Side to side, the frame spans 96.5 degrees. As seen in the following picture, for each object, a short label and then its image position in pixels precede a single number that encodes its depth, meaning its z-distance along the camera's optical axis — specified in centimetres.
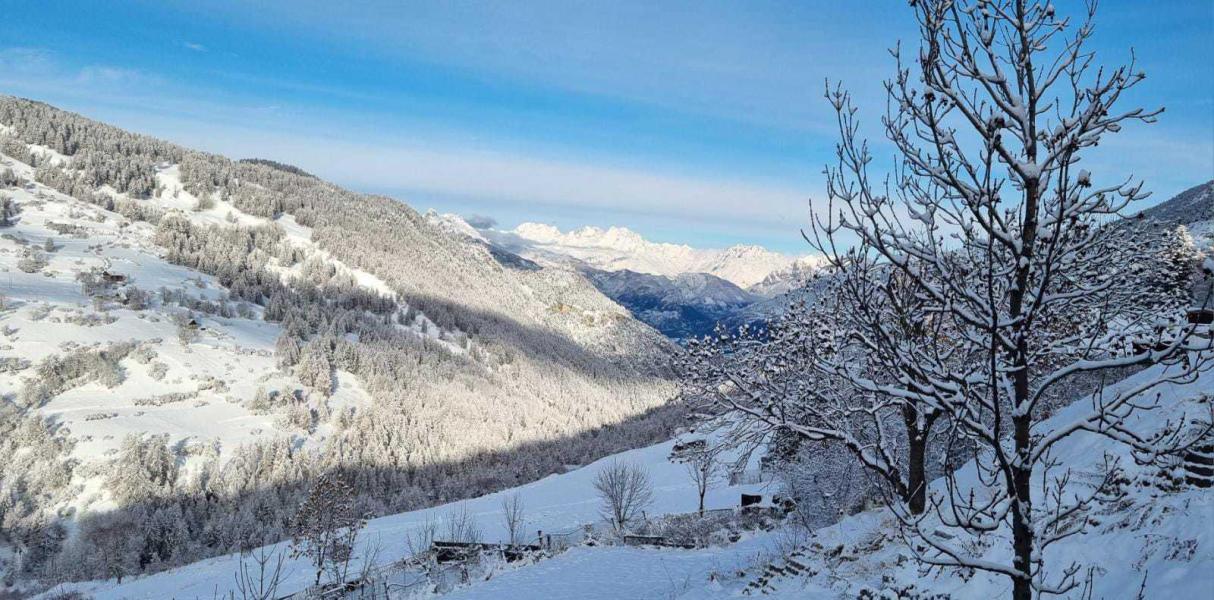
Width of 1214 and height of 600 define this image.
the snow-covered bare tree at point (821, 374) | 507
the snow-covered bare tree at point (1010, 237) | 369
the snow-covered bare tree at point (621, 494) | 2903
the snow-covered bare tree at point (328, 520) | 1895
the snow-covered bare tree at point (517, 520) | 2710
